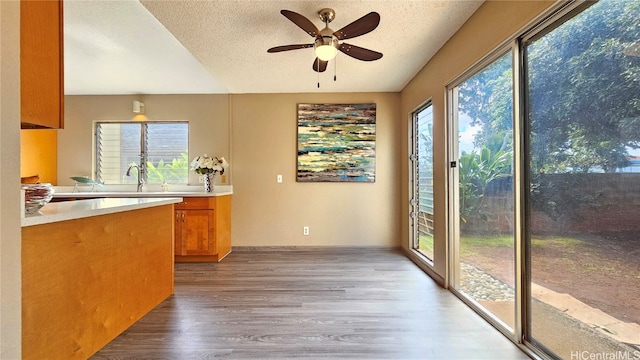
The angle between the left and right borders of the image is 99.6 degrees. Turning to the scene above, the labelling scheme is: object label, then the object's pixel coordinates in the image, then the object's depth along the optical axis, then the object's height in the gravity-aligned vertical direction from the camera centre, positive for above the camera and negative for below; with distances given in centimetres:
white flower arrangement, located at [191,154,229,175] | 357 +24
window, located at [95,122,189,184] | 396 +49
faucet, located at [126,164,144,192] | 383 +12
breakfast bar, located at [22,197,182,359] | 120 -50
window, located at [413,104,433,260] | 304 +1
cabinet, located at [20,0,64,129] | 102 +48
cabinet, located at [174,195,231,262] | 330 -57
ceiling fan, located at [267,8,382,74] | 179 +107
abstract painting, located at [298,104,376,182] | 390 +57
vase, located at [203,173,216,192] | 361 +3
